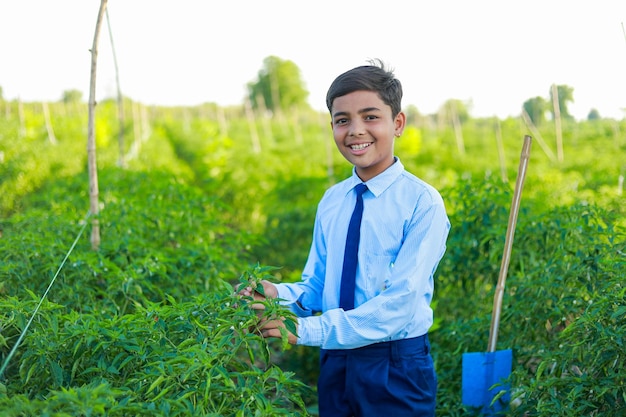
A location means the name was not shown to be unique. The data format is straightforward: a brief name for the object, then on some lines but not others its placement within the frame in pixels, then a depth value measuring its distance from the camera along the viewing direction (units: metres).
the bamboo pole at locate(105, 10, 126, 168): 6.08
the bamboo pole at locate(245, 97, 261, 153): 19.29
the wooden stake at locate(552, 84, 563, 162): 11.47
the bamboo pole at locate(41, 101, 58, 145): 13.35
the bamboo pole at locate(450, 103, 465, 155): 19.60
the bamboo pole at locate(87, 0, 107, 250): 3.93
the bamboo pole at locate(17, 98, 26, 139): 13.70
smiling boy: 1.95
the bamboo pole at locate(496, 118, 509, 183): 10.10
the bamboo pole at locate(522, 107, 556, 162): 12.80
